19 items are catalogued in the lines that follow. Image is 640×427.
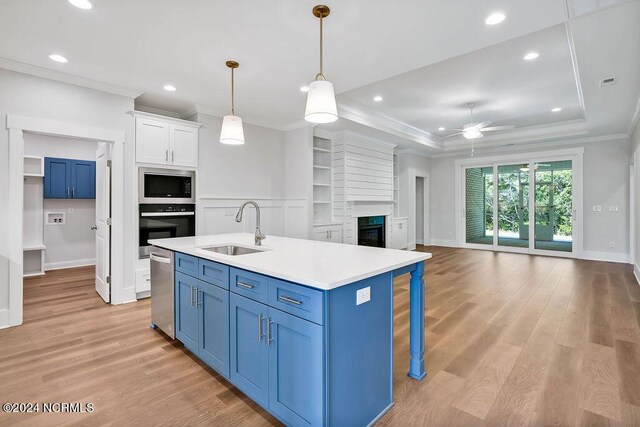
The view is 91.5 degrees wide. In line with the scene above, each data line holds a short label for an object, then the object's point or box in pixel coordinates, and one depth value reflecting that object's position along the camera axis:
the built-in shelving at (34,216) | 5.40
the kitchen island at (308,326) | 1.50
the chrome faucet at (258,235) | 2.81
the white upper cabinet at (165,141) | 4.07
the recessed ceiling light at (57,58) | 3.06
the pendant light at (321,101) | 2.08
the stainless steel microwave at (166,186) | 4.07
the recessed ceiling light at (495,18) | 2.37
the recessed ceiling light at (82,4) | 2.26
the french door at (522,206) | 7.05
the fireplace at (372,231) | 6.70
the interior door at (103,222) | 3.93
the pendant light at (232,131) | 2.93
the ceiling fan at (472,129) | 5.16
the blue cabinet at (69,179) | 5.55
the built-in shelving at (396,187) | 8.12
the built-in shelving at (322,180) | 6.08
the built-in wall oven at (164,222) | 4.09
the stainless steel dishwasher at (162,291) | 2.71
